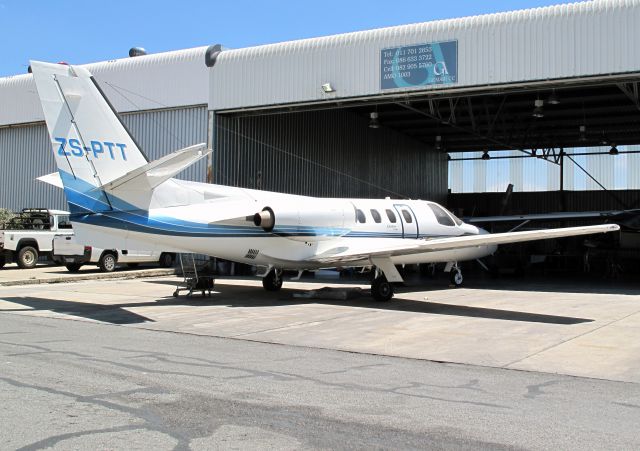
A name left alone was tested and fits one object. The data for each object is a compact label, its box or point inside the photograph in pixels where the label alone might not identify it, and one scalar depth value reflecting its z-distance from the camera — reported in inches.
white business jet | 554.3
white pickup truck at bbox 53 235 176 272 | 1028.5
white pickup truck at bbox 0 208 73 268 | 1096.8
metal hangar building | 791.1
